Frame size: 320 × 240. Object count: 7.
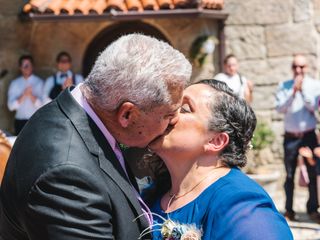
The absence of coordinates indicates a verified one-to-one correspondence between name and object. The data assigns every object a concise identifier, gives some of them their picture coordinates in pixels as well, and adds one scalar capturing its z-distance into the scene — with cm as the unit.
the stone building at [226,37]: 848
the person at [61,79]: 791
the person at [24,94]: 801
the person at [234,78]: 766
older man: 184
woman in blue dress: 218
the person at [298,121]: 696
